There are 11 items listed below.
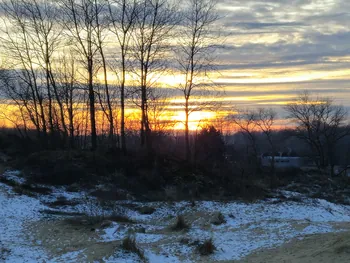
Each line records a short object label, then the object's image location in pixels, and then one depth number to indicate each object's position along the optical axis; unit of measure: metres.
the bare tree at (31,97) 28.27
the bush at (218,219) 13.88
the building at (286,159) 78.52
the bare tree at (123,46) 24.22
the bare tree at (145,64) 24.42
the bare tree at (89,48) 24.81
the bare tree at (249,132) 61.84
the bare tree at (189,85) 25.44
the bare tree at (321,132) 58.92
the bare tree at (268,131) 65.56
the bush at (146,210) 15.02
